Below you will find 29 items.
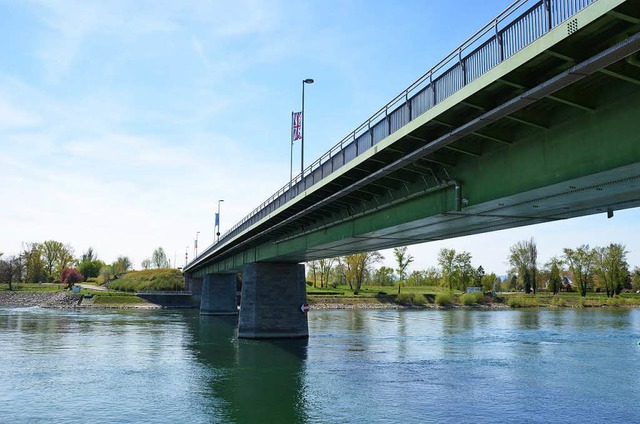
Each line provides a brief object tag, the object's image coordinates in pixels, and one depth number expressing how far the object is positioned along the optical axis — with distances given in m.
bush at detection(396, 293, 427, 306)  109.38
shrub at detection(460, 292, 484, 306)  111.25
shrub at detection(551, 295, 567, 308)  110.94
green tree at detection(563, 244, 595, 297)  131.75
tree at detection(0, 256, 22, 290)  135.19
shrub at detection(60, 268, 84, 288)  145.00
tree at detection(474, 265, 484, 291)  137.88
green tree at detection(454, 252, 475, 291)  132.50
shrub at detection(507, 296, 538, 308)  109.81
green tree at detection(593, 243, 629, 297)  127.06
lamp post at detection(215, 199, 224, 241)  103.19
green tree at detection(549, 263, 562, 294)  133.88
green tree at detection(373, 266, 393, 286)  154.62
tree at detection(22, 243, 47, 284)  151.12
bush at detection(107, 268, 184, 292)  118.72
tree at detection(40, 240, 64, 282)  167.25
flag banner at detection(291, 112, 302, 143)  38.78
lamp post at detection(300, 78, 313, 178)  38.67
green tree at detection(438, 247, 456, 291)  133.75
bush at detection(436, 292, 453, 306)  108.79
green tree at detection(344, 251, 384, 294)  125.56
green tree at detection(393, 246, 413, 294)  124.69
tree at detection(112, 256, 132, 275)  175.38
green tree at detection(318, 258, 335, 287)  138.29
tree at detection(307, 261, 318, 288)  142.85
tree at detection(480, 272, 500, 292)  142.38
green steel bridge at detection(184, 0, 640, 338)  12.12
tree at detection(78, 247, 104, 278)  160.62
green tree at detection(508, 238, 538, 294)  136.00
